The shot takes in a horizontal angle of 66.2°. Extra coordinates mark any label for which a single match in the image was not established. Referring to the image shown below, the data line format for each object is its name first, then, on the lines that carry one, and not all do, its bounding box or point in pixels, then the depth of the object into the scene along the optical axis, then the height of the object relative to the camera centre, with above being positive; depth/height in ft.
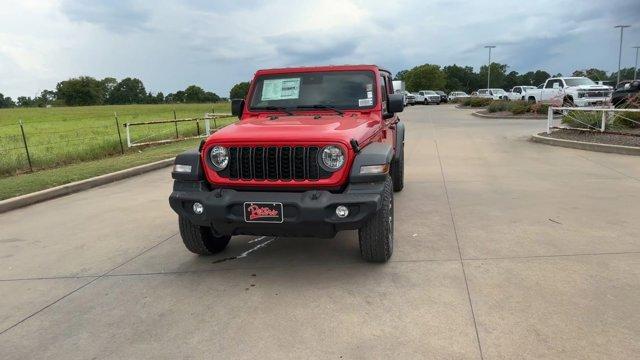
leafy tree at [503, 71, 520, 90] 417.28 -9.82
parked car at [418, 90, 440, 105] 162.50 -7.76
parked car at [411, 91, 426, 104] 163.05 -7.90
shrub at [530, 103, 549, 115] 74.84 -6.36
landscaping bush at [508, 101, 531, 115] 78.79 -6.40
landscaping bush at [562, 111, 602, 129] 43.65 -4.98
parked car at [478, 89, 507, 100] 141.69 -7.21
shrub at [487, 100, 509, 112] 87.24 -6.62
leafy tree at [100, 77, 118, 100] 378.32 +9.51
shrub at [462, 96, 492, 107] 118.73 -7.51
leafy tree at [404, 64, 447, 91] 311.88 -2.64
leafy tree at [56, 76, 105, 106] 347.15 +4.48
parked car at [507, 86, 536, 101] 115.59 -5.96
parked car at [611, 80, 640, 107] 58.39 -3.91
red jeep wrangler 12.88 -2.68
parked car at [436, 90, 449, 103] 169.63 -8.33
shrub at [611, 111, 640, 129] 44.11 -5.34
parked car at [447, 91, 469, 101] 190.08 -9.36
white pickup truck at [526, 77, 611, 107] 71.46 -4.31
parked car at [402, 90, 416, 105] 160.91 -7.81
